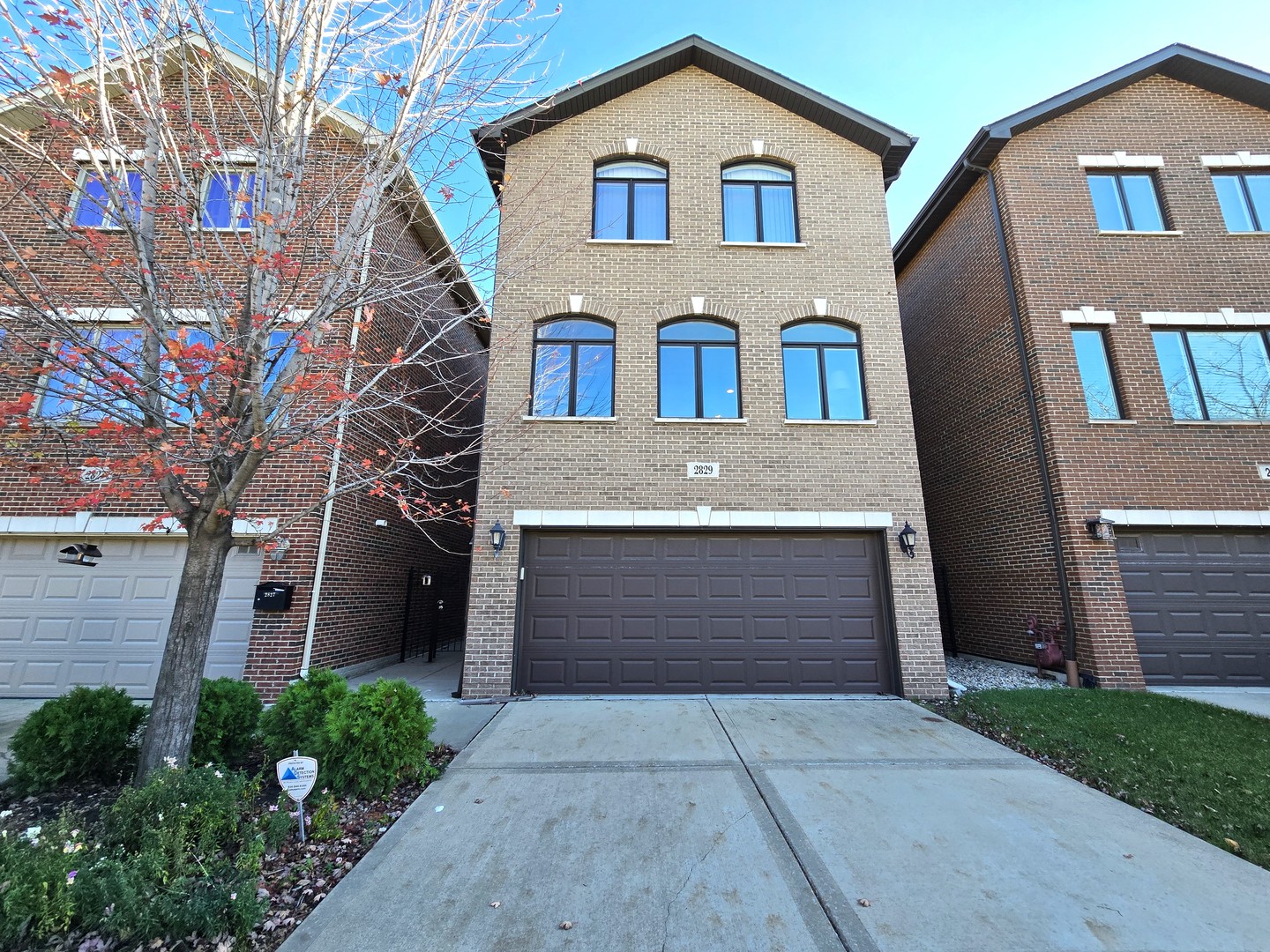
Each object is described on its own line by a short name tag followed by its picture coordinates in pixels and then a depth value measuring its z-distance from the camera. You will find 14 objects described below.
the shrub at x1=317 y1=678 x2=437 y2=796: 4.31
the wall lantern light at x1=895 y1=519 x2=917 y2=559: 7.88
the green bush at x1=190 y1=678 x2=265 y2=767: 4.58
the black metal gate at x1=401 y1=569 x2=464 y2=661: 10.45
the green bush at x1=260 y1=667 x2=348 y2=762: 4.58
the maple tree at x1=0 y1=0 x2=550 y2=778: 3.97
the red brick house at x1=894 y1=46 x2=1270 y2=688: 8.15
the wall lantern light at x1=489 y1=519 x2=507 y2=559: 7.69
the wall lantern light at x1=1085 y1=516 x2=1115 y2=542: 8.10
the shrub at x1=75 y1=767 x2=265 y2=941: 2.66
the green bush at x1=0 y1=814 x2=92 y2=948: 2.53
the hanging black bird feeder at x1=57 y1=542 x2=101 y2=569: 7.32
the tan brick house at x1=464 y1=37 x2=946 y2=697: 7.74
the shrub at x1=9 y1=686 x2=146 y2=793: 4.19
